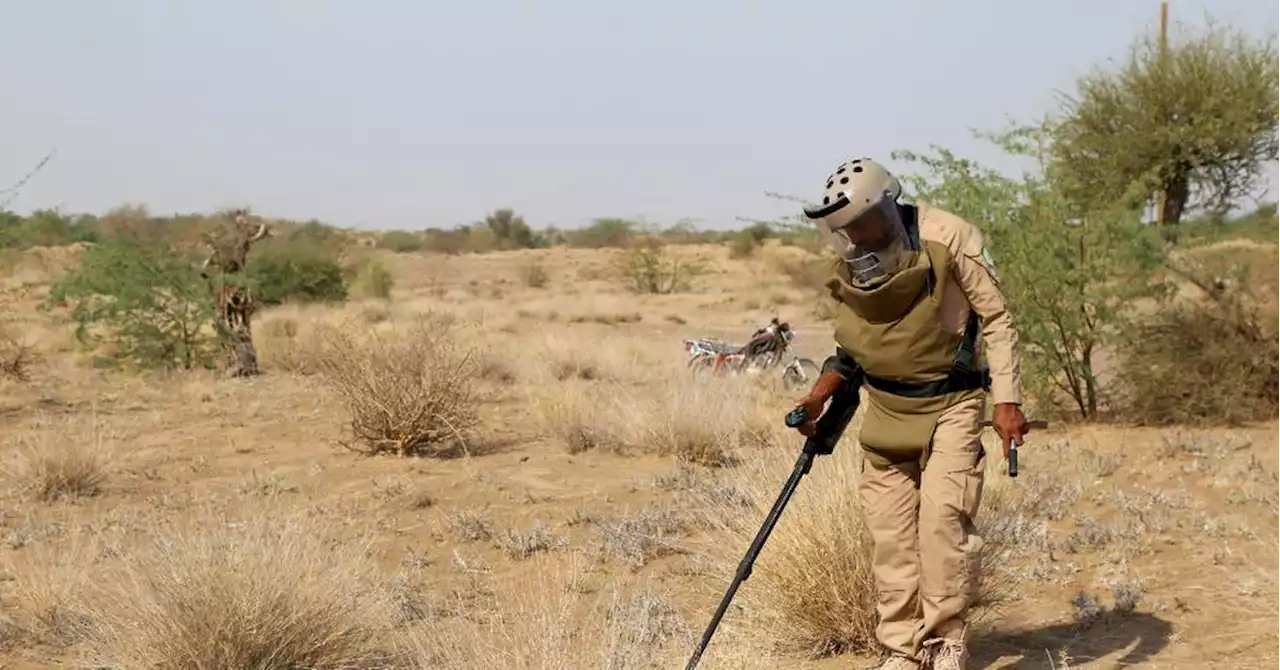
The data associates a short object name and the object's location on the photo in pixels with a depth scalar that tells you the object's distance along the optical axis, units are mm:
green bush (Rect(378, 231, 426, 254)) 65062
